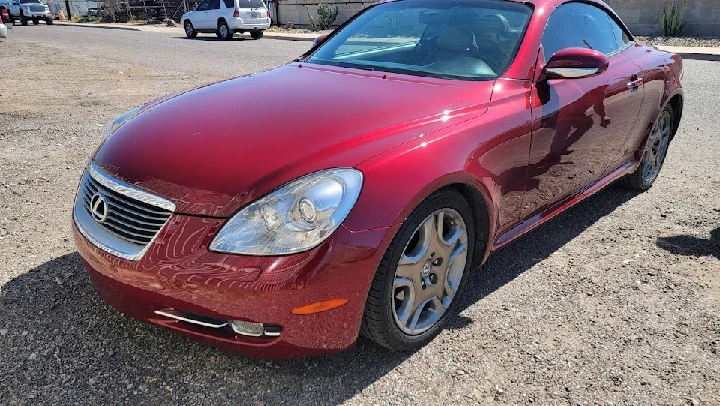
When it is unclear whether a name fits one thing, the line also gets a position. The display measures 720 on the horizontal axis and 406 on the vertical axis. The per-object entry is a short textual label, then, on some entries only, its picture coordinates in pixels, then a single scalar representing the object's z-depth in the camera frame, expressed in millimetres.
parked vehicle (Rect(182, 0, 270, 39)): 21391
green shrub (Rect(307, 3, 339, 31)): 24969
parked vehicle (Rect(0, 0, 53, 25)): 34531
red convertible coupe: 2146
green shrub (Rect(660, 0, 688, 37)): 17578
